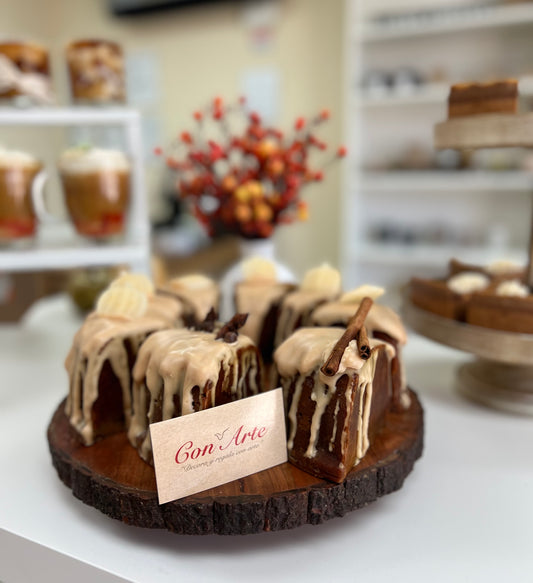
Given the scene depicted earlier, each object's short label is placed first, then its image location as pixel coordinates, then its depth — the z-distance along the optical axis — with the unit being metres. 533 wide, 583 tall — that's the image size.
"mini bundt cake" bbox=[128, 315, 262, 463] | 0.64
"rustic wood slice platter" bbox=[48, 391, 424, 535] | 0.58
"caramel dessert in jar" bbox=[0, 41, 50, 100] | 1.01
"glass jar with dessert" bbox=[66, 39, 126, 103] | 1.06
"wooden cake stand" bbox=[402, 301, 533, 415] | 0.83
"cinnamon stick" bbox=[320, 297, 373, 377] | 0.60
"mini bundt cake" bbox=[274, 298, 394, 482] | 0.62
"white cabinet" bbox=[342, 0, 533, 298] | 2.62
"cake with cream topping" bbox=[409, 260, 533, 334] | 0.85
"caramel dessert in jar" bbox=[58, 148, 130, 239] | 1.00
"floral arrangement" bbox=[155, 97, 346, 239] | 1.18
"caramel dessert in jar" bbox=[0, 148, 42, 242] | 0.96
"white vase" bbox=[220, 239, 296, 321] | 1.12
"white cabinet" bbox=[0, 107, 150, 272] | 1.00
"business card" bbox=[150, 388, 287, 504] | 0.58
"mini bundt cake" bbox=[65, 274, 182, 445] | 0.74
